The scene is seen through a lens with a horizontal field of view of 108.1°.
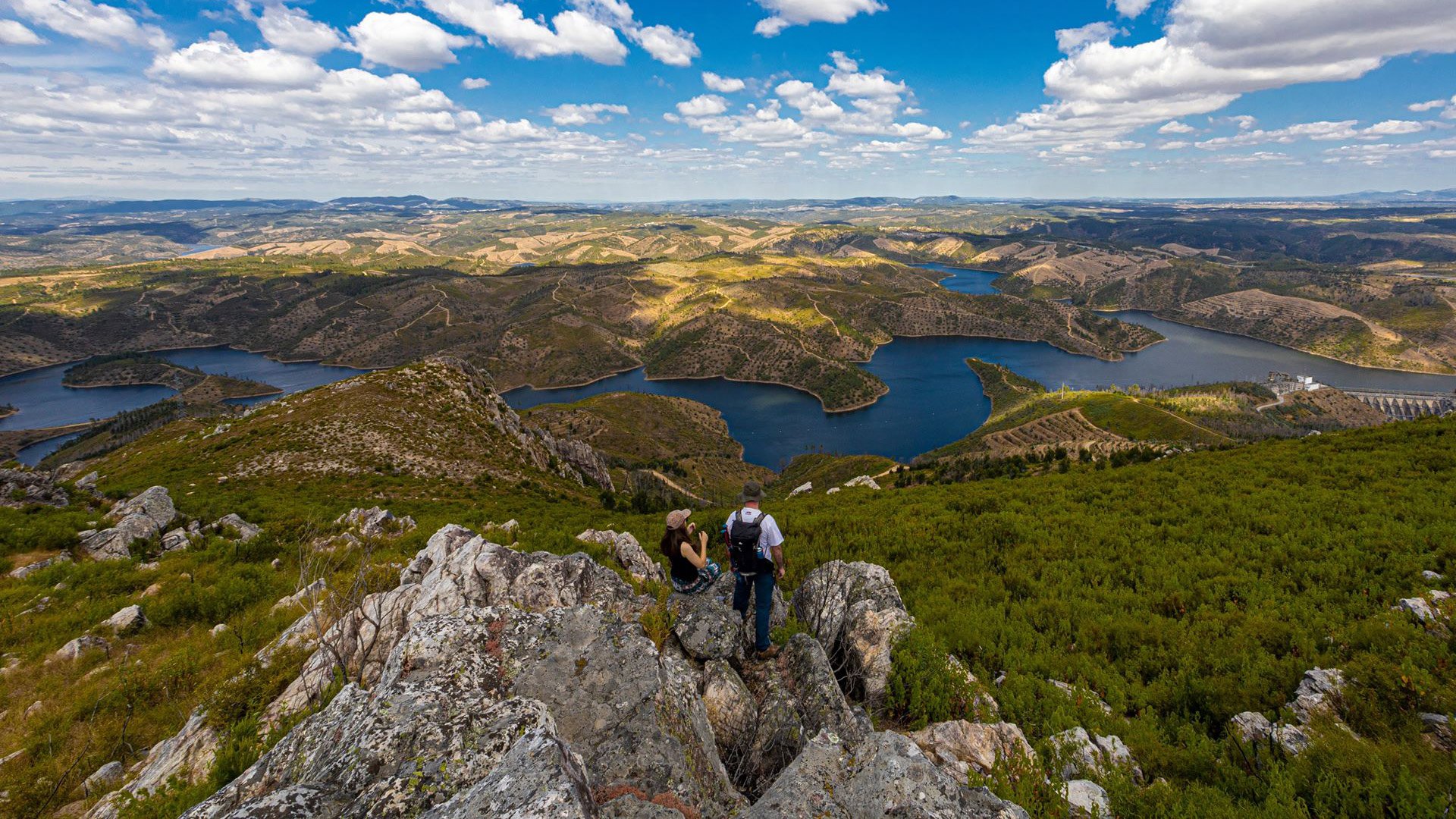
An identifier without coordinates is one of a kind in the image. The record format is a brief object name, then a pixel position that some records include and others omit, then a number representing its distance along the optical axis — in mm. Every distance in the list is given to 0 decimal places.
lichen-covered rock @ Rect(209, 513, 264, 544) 23734
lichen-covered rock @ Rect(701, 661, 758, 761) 8984
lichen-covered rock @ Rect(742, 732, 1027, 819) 6176
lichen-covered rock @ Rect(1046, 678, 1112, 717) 10688
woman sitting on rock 12039
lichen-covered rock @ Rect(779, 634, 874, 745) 8922
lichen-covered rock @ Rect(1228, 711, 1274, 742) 9297
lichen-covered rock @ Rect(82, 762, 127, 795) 8469
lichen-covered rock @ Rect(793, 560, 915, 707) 11492
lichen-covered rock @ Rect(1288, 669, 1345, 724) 9523
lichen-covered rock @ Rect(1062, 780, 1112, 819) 7688
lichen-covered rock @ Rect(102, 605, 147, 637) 13977
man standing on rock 11391
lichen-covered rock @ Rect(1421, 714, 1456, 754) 8305
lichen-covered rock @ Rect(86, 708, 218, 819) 7797
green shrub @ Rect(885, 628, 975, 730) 10227
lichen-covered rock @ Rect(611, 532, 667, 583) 17200
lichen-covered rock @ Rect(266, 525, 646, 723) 11398
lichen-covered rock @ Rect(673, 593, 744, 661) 10539
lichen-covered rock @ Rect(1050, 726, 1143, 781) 8875
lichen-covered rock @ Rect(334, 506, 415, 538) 23609
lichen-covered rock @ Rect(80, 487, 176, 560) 20438
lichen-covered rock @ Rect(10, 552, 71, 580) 17328
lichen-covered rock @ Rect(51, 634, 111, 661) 12672
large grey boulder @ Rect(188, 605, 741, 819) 5438
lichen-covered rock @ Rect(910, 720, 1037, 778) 8664
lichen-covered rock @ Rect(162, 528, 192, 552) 21500
